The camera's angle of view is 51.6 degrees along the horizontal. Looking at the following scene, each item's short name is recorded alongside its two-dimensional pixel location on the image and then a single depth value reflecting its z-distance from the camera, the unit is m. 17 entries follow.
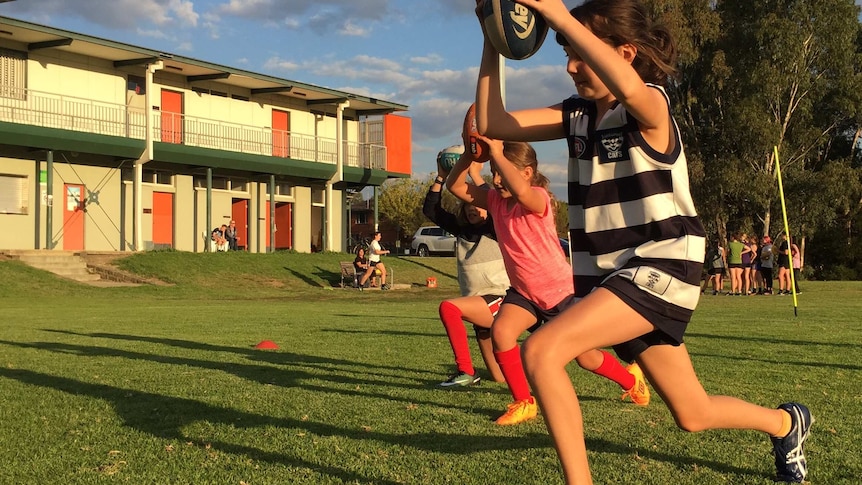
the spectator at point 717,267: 28.02
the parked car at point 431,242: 52.28
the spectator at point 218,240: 35.25
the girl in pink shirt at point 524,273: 5.63
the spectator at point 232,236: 35.97
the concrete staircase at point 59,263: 27.53
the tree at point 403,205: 79.31
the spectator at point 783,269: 27.81
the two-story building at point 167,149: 30.80
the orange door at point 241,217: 39.03
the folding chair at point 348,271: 31.66
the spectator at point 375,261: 29.19
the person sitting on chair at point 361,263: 30.06
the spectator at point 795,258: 28.70
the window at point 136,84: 34.44
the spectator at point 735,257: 26.72
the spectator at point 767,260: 28.02
